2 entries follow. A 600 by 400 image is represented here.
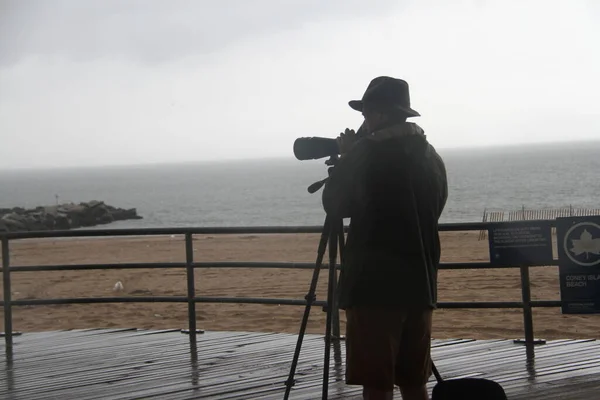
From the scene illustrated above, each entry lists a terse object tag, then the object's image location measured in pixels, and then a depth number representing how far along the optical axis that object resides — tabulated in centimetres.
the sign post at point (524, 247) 620
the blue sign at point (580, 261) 614
